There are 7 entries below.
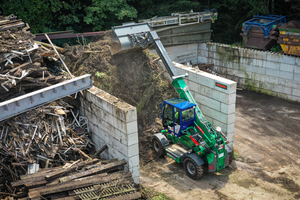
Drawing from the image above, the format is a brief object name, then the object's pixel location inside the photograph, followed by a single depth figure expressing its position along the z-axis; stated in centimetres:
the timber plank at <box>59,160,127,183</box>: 961
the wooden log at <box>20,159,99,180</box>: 961
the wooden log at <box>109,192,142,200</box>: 912
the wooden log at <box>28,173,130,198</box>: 898
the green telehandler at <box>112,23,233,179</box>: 1055
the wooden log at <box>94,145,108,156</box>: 1142
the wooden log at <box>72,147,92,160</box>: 1121
